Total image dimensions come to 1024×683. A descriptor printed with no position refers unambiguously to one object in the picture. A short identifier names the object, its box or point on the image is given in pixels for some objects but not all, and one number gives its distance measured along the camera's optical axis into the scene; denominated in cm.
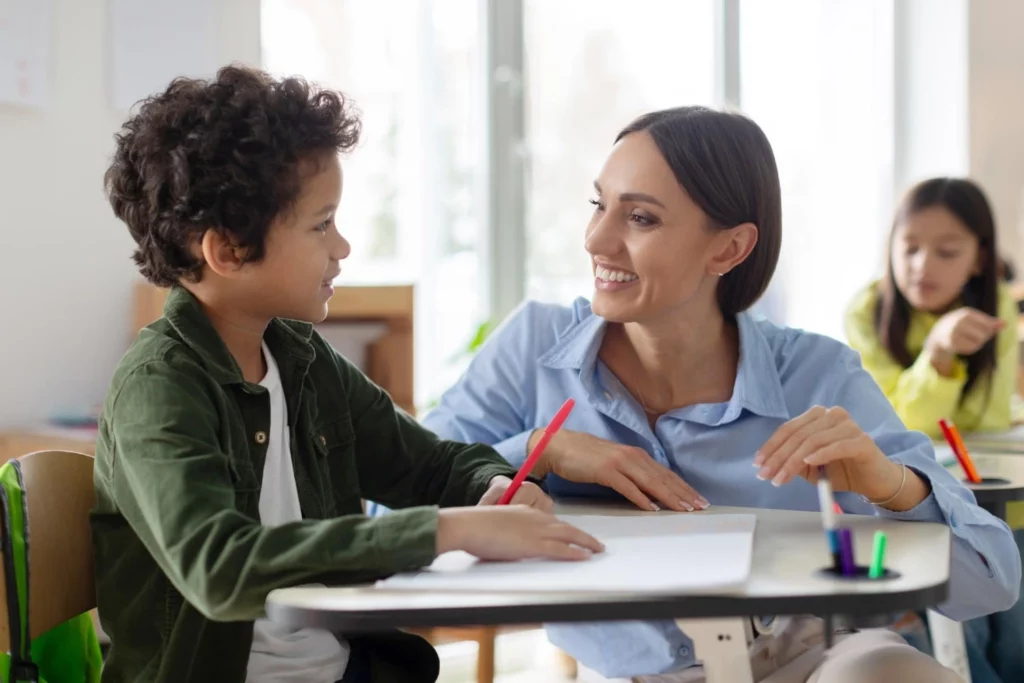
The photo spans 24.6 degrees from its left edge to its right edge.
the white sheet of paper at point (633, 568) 172
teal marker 177
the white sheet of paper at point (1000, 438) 289
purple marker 178
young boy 180
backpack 193
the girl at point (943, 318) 317
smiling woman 206
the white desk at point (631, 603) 169
